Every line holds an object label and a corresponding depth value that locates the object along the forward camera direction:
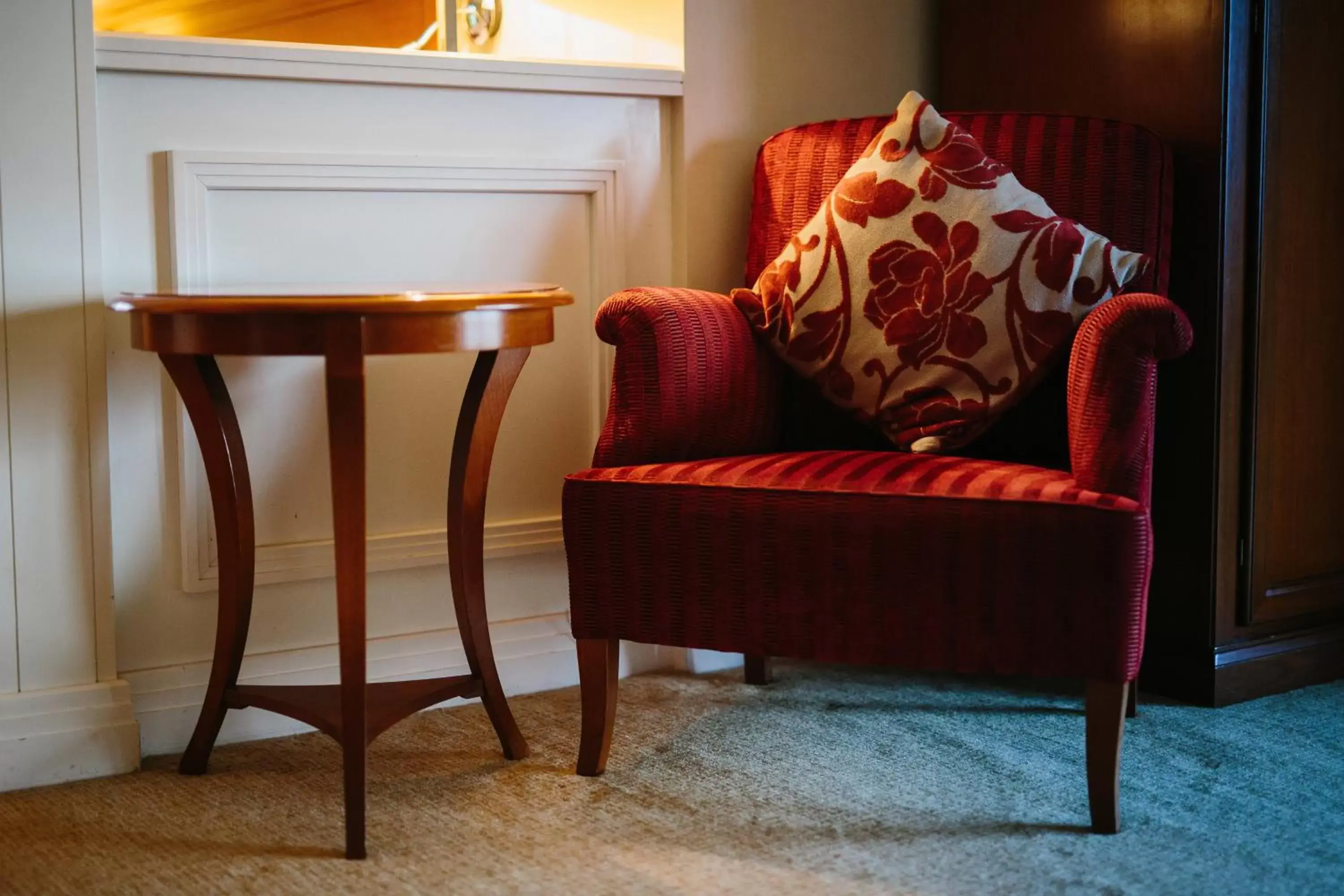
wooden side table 1.46
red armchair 1.50
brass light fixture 2.79
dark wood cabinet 1.96
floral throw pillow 1.78
